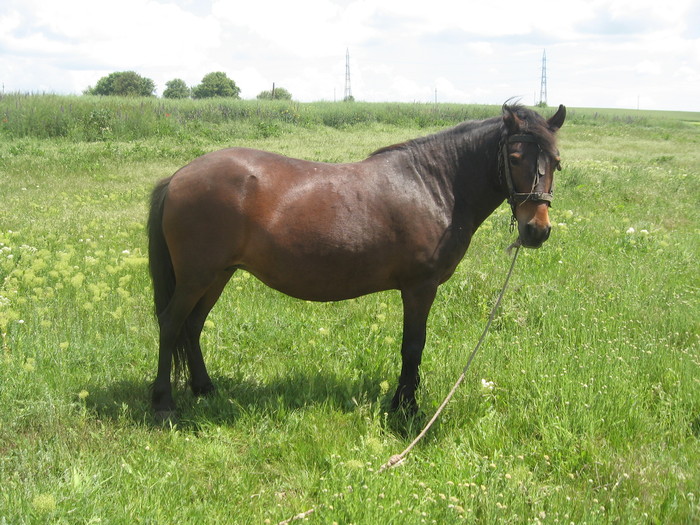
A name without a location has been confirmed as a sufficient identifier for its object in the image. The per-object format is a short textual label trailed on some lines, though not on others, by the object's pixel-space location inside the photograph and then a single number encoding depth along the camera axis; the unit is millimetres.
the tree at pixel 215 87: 82938
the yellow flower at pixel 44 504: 2555
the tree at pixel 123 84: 74000
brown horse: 3811
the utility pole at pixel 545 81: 60262
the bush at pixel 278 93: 52266
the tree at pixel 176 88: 78400
